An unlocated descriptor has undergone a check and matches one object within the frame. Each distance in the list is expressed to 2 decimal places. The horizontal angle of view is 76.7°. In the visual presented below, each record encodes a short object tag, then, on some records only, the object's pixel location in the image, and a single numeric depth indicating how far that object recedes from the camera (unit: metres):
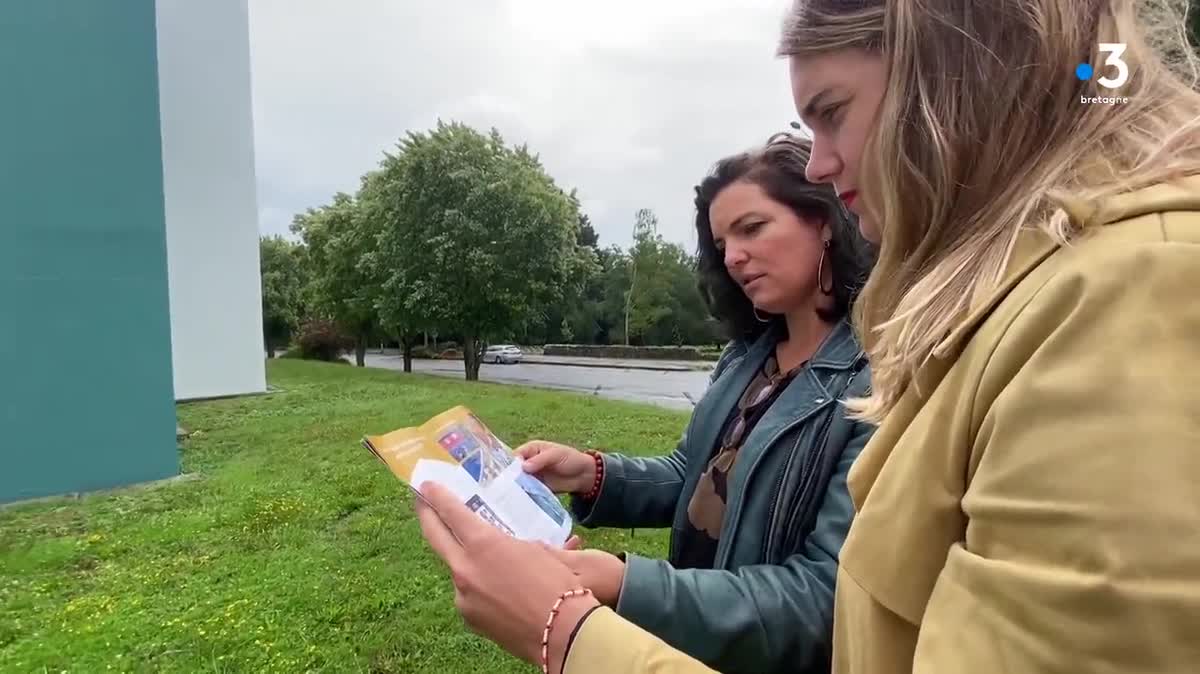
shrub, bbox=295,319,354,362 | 35.78
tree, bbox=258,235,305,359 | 41.56
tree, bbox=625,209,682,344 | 41.38
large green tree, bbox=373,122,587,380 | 18.91
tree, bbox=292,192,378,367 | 22.89
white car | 37.06
